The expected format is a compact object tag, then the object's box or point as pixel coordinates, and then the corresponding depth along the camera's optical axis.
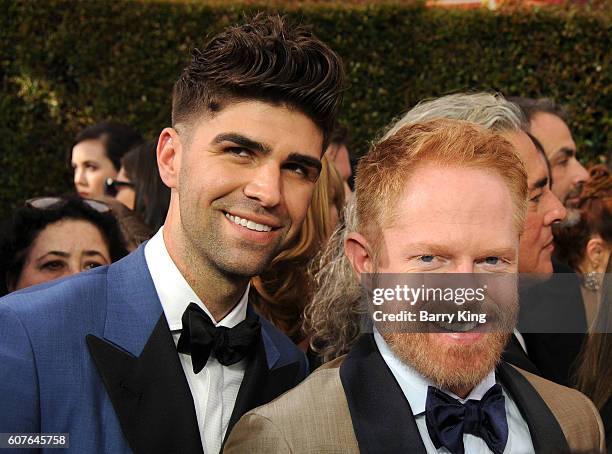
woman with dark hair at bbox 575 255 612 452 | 2.85
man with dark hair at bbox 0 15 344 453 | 2.37
